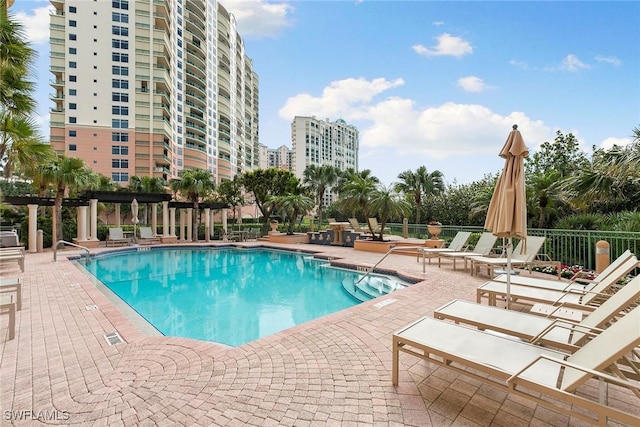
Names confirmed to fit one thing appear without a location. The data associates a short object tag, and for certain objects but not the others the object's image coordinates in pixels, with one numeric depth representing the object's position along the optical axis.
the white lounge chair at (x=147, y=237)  19.67
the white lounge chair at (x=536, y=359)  2.08
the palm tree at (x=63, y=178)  15.81
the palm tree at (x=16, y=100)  6.43
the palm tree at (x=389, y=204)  14.57
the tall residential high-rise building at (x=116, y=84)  40.06
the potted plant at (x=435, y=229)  14.82
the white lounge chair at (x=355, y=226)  19.62
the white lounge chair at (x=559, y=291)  4.45
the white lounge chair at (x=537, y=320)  2.97
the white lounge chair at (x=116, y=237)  18.23
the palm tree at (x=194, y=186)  21.19
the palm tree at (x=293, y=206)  21.36
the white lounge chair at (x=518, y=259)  7.96
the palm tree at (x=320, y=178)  37.97
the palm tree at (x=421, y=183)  23.39
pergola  15.23
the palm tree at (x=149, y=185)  34.50
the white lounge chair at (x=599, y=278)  4.61
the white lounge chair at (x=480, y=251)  9.57
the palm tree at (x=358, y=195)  16.94
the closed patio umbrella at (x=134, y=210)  17.80
